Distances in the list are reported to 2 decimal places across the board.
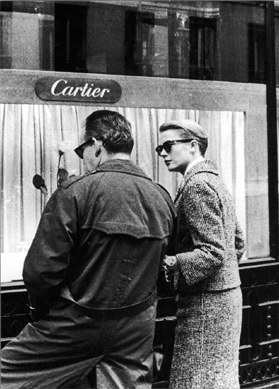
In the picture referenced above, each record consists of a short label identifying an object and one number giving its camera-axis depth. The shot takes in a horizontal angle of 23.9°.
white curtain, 4.19
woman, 3.52
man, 3.03
